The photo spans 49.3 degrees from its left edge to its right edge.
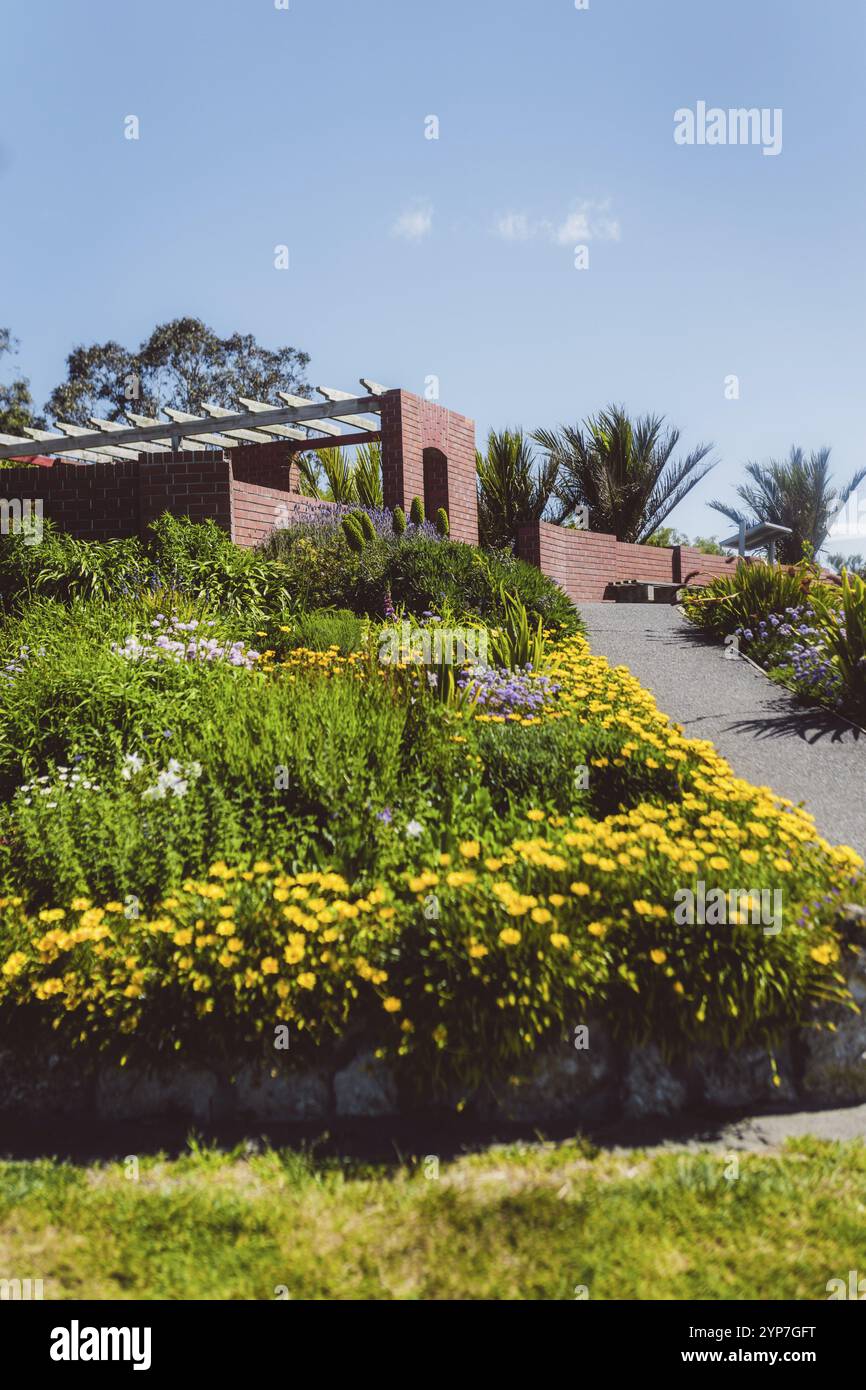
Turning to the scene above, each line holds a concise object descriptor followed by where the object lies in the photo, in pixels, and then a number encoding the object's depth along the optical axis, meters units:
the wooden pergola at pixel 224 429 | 15.22
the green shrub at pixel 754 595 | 11.45
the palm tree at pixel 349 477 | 19.92
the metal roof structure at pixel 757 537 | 16.23
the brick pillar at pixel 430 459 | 15.08
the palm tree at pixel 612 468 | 21.83
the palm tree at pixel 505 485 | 20.62
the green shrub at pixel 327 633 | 8.23
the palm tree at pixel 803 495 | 27.14
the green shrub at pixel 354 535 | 11.77
